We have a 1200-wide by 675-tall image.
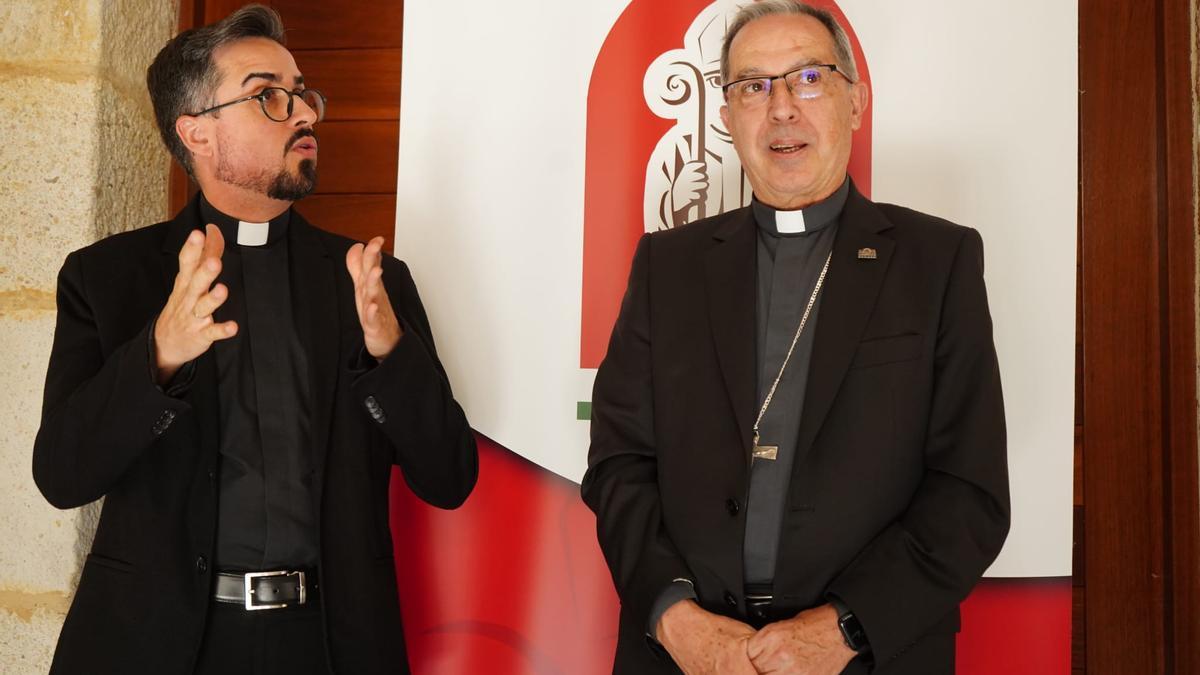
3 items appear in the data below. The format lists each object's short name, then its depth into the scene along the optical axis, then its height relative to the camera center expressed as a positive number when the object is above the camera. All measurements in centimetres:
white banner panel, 274 +53
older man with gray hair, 187 -8
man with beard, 212 -11
